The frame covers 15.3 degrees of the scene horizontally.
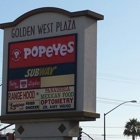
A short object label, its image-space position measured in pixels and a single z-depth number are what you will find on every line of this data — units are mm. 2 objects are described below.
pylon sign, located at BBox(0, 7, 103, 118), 22016
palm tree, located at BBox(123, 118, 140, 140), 83856
